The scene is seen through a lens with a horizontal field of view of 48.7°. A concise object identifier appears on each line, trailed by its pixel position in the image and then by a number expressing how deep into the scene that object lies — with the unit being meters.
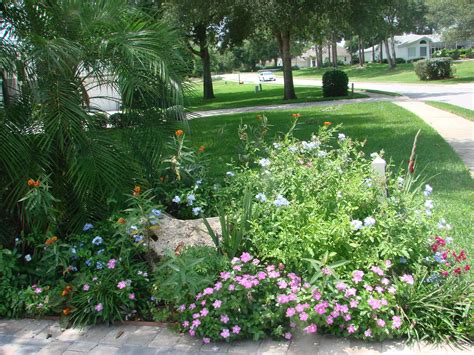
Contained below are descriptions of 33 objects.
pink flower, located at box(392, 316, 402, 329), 3.22
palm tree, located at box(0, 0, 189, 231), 4.14
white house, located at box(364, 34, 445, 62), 82.94
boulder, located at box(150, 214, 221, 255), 4.11
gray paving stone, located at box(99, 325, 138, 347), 3.48
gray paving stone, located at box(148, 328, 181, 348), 3.42
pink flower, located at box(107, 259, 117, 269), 3.87
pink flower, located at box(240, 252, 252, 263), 3.66
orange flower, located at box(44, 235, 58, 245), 3.93
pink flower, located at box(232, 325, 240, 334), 3.33
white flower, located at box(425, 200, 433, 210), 3.88
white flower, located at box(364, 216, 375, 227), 3.63
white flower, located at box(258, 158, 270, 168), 4.64
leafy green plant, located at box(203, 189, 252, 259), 3.88
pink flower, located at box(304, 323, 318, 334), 3.22
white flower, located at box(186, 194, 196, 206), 4.69
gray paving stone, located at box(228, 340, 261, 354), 3.28
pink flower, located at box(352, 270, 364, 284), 3.41
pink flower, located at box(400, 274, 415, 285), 3.40
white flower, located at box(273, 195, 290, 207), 3.92
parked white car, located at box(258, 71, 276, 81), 53.25
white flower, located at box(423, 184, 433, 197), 4.08
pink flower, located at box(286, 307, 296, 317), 3.29
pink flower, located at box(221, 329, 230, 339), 3.30
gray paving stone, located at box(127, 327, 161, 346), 3.46
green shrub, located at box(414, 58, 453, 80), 34.84
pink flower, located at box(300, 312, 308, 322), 3.22
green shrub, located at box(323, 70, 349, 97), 24.27
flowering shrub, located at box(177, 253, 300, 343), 3.38
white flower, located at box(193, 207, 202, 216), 4.48
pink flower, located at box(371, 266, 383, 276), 3.43
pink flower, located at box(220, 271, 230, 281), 3.54
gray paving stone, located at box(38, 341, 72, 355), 3.38
